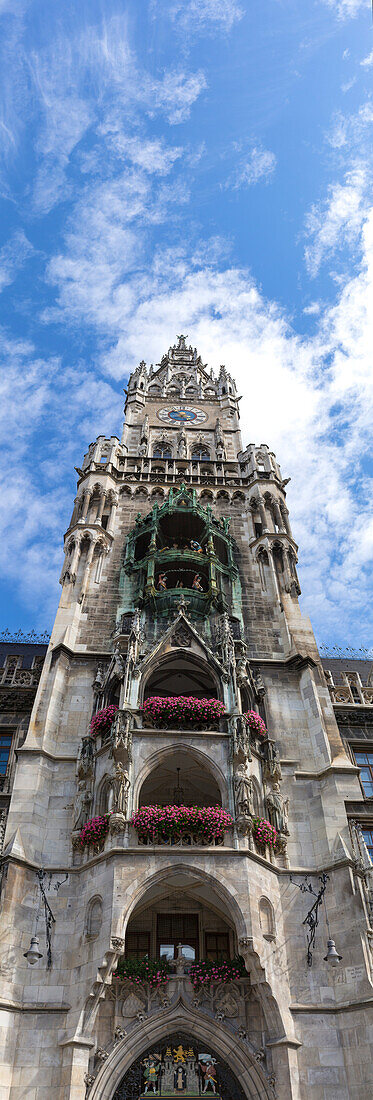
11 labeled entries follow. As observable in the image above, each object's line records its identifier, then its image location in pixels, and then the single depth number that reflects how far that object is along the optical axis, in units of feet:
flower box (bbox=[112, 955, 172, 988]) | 60.08
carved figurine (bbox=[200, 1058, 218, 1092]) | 56.65
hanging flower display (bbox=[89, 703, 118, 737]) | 73.51
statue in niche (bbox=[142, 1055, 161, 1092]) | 56.39
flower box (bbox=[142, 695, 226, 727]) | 72.79
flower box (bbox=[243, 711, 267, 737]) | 74.54
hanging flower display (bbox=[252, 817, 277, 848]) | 66.23
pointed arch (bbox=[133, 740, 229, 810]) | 68.64
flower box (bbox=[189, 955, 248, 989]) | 60.39
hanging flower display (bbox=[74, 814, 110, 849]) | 65.05
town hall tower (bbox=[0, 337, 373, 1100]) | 57.62
